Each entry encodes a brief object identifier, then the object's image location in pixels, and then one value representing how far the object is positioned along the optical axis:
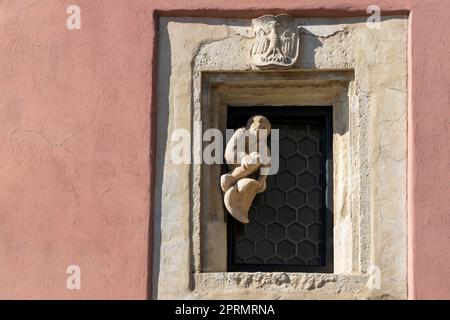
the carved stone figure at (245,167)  11.45
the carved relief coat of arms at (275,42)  11.45
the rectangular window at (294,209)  11.61
